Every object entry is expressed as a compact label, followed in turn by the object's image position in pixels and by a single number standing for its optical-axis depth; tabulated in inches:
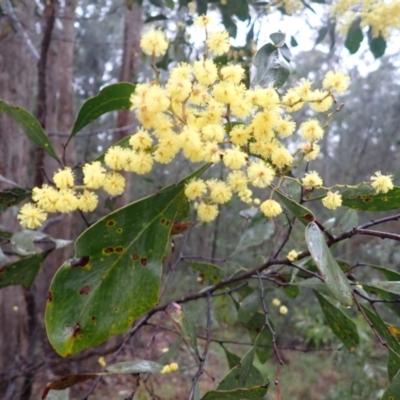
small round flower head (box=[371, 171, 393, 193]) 7.4
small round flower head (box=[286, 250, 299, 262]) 10.0
